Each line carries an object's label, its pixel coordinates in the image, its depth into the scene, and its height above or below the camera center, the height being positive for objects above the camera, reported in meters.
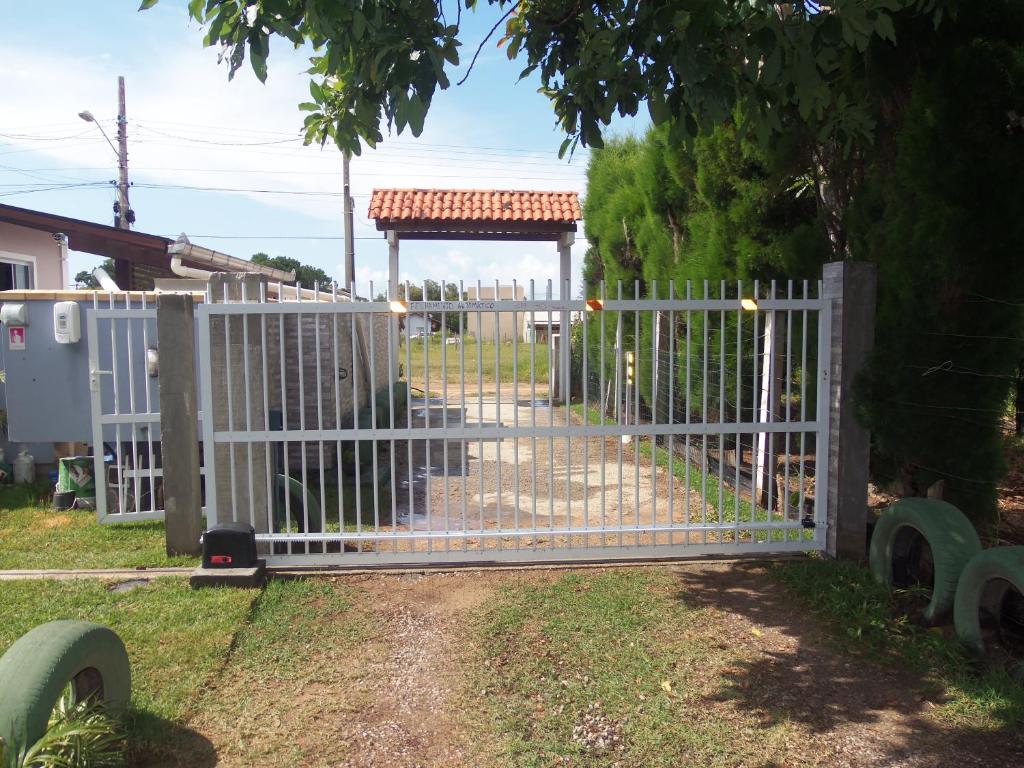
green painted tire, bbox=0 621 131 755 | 2.64 -1.19
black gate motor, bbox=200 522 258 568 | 4.86 -1.24
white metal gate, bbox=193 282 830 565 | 5.07 -0.88
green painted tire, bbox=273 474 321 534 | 5.99 -1.25
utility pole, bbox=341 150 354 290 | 22.59 +3.10
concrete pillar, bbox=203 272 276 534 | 5.16 -0.42
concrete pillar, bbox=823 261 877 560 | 5.09 -0.45
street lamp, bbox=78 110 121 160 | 21.21 +6.41
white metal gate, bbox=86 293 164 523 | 6.21 -0.56
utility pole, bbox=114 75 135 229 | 23.61 +5.34
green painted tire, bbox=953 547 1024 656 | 3.67 -1.25
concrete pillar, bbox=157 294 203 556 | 5.25 -0.37
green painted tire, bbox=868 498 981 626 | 4.10 -1.17
